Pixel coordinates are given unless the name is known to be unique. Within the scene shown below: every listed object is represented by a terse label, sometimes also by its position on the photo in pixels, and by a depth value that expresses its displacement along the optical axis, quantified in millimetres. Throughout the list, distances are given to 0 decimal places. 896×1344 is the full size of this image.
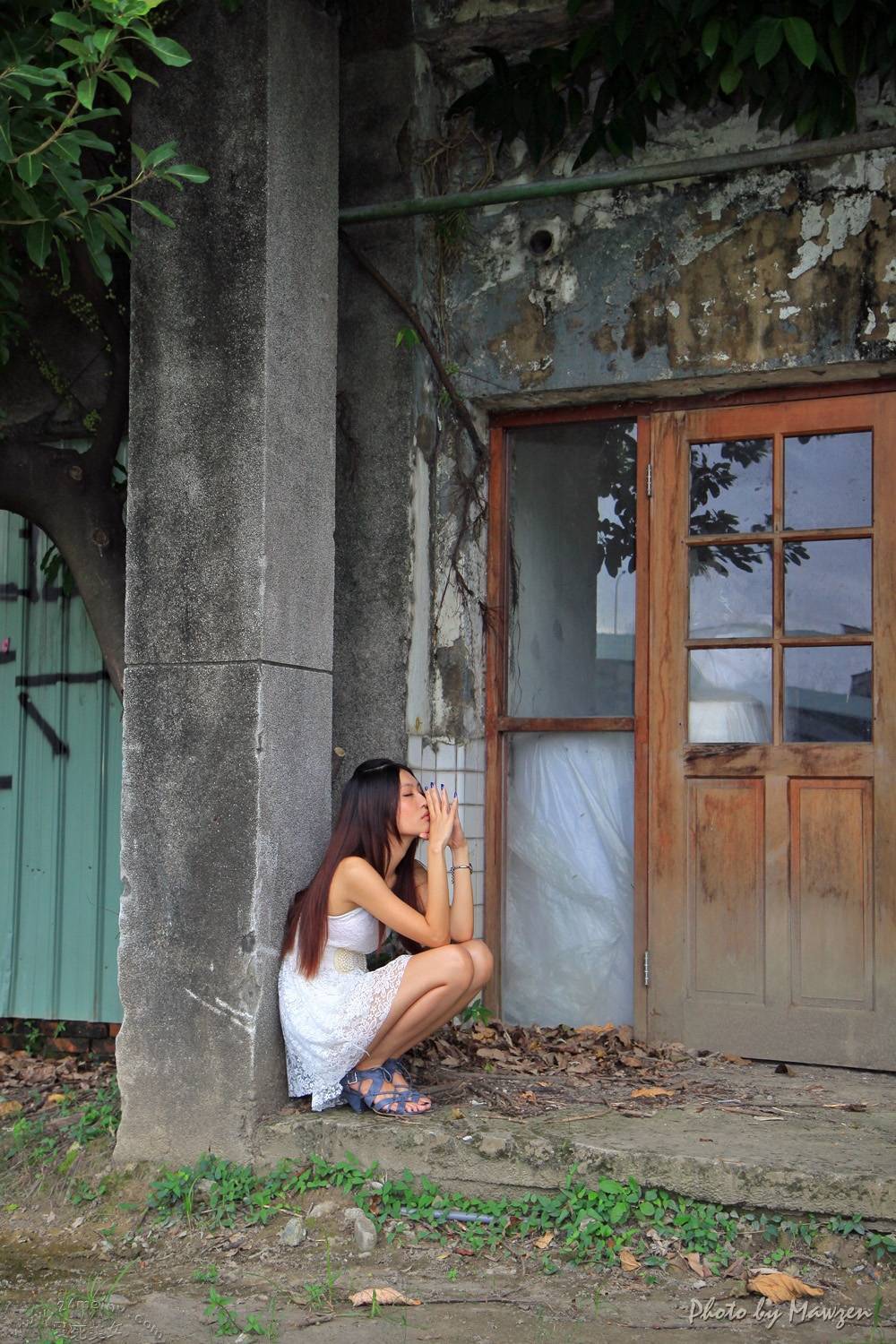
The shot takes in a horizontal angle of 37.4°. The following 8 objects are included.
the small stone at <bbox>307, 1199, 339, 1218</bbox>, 4137
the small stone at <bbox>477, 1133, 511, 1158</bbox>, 4090
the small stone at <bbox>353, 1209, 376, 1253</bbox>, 3941
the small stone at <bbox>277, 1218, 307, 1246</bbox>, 4008
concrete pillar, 4438
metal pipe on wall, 4602
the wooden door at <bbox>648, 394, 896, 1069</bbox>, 5086
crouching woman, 4398
